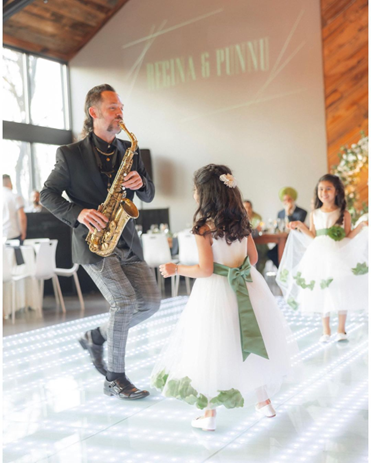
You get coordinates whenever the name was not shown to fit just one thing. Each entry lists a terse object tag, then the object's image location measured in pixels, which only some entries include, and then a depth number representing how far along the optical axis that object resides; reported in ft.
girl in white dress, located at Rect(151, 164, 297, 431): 9.05
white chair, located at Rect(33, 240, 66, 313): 23.06
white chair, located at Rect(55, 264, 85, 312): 25.13
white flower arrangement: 29.50
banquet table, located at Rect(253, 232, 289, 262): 26.66
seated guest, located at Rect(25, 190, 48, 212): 32.99
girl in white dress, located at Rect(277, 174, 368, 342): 15.87
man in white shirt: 25.29
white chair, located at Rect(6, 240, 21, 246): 25.24
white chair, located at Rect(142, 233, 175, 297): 27.63
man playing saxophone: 10.91
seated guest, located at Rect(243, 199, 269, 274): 28.40
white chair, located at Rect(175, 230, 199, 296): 27.04
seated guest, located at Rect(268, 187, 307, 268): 29.22
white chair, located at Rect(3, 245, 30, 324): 21.65
